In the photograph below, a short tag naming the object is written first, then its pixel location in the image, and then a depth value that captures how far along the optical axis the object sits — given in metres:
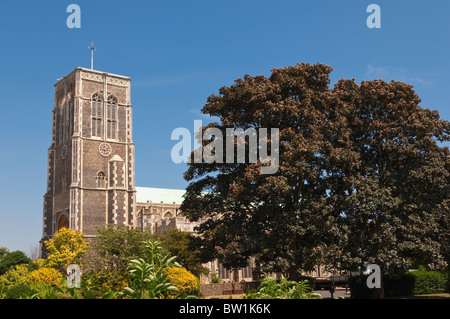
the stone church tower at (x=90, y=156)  61.31
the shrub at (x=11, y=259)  63.28
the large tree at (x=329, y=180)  21.88
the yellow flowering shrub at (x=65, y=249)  38.69
